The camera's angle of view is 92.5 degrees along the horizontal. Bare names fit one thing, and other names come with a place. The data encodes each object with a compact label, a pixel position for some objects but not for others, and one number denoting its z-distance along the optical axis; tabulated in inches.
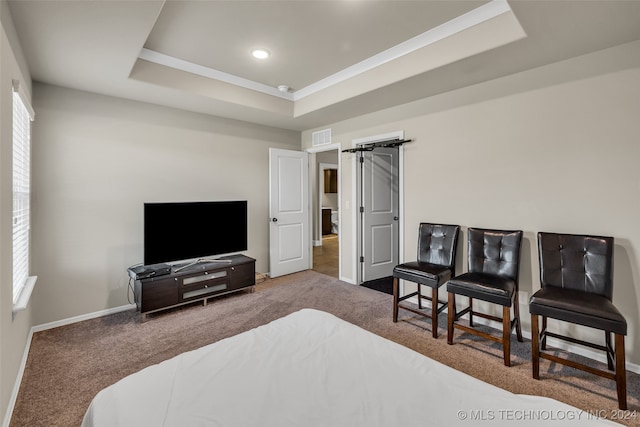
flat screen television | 131.3
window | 82.9
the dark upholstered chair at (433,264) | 112.4
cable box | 125.0
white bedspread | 38.0
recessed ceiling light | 111.7
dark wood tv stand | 124.8
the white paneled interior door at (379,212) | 175.5
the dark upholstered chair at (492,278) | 94.0
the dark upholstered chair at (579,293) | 74.4
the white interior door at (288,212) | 185.0
